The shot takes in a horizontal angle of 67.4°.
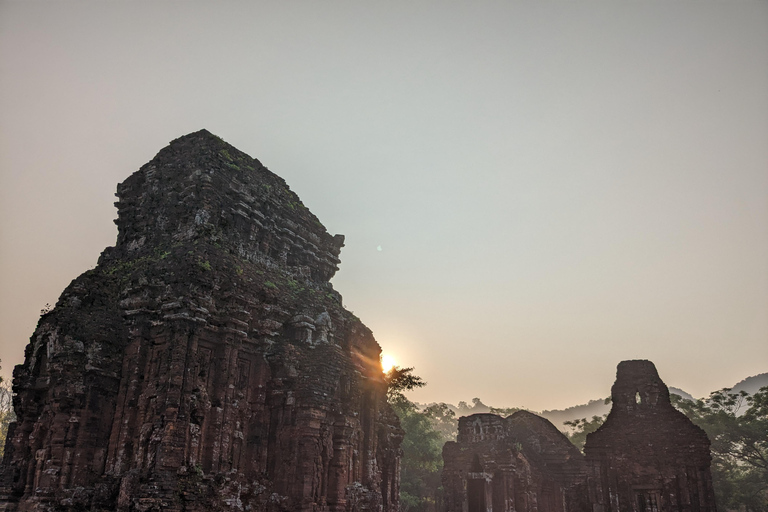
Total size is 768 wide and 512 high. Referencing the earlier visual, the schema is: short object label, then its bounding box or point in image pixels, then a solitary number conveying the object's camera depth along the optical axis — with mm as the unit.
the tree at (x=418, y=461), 37844
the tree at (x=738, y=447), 33156
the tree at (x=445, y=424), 46172
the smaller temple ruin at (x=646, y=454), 23891
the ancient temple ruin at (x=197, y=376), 12531
